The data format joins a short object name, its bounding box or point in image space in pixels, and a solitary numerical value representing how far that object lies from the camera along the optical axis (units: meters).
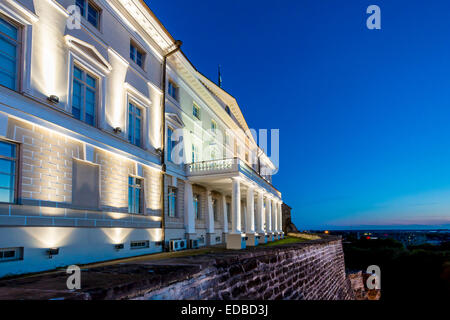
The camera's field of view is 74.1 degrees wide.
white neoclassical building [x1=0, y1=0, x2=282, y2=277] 7.80
